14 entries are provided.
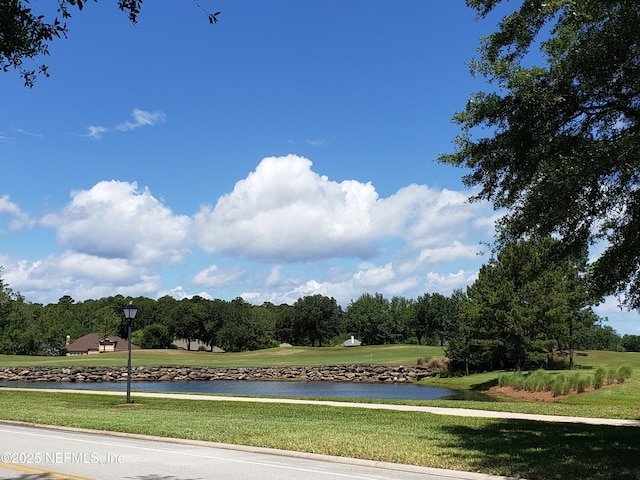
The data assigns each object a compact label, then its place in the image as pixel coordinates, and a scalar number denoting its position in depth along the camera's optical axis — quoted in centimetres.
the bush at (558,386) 3356
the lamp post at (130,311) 2267
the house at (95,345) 10819
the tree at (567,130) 1091
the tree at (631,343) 17875
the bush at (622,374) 3353
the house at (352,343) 11302
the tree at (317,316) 11919
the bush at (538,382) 3506
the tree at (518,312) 4559
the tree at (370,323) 11600
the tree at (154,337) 11475
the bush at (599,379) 3310
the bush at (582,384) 3305
